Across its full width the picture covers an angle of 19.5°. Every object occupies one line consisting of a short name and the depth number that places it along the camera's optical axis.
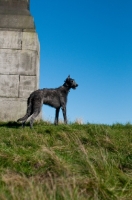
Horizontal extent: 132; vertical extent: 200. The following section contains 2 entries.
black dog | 9.23
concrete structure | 11.10
